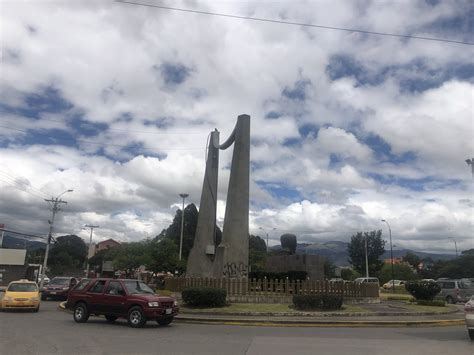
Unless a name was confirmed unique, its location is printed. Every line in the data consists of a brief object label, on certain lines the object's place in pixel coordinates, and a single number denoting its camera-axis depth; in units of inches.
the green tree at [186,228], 2405.3
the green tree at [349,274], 2888.8
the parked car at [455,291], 1215.6
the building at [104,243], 5762.8
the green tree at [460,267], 3125.0
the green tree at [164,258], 1815.9
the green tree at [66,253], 3676.2
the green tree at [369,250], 2741.1
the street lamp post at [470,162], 966.2
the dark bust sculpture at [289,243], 1450.5
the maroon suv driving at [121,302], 585.4
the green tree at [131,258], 2441.7
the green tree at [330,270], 3161.9
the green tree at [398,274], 2888.8
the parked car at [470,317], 512.4
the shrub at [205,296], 776.3
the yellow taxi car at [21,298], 789.9
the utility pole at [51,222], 1874.3
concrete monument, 1031.0
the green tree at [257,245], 3014.3
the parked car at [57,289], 1179.9
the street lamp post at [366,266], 2525.8
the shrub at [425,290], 971.9
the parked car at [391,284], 2284.4
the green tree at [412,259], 4447.3
